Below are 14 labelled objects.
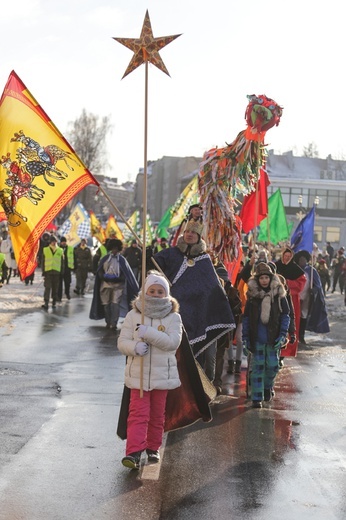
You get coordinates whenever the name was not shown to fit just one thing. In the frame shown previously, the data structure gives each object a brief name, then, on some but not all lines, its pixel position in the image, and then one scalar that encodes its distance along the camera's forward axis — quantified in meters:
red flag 15.68
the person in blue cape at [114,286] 16.97
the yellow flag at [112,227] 38.23
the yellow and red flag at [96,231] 41.21
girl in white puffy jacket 6.74
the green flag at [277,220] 26.42
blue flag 18.44
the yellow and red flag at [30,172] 8.45
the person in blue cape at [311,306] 16.33
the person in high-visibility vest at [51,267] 21.06
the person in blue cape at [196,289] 9.00
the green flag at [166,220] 29.70
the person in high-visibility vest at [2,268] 19.16
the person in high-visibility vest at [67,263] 24.70
